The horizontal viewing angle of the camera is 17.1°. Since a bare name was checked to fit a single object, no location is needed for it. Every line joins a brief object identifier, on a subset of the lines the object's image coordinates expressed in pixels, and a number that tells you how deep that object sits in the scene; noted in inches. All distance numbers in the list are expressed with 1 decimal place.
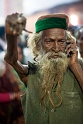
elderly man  108.1
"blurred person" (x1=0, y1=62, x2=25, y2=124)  199.8
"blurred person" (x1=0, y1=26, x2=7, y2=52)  234.2
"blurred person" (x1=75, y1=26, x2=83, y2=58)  164.2
